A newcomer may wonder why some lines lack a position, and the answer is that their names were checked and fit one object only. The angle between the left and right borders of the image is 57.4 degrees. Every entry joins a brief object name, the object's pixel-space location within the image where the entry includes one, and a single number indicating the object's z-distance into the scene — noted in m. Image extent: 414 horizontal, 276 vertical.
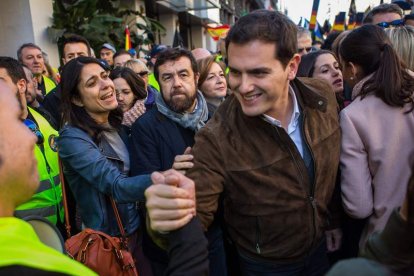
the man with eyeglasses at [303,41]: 4.77
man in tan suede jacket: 1.79
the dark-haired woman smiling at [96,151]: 2.21
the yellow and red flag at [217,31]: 13.52
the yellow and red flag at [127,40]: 8.31
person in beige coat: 1.90
